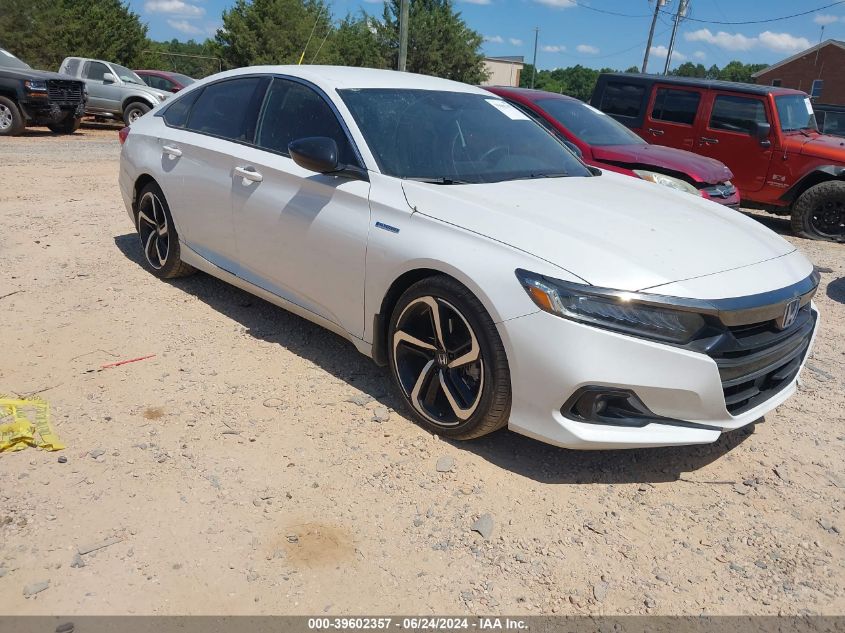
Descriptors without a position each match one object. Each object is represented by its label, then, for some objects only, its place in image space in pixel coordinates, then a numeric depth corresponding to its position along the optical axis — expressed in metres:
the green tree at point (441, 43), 48.09
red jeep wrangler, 8.78
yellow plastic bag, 3.15
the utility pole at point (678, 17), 40.97
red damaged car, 7.32
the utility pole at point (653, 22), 37.95
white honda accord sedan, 2.79
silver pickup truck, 17.86
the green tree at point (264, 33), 33.56
